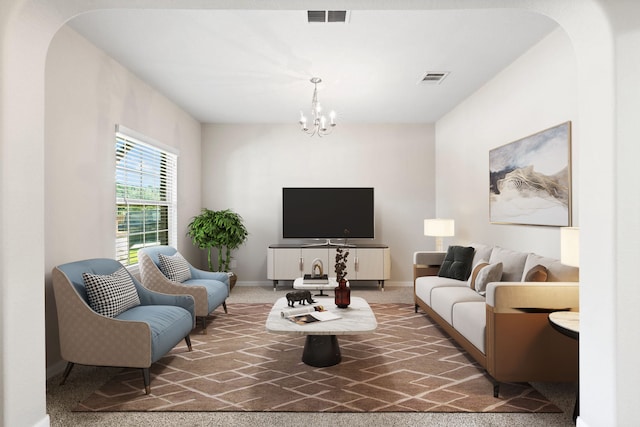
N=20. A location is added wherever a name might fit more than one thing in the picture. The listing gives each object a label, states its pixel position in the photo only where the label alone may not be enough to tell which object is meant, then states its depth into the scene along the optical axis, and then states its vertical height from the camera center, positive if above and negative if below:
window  4.24 +0.24
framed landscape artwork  3.32 +0.32
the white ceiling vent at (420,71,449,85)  4.39 +1.52
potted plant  5.99 -0.25
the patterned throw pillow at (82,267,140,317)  2.95 -0.59
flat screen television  6.64 +0.04
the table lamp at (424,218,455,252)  5.44 -0.17
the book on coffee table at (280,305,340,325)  3.10 -0.79
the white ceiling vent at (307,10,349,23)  3.07 +1.51
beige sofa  2.67 -0.79
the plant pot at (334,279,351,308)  3.50 -0.69
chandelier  4.53 +1.43
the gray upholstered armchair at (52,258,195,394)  2.78 -0.77
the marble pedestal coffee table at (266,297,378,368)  2.91 -0.82
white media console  6.41 -0.73
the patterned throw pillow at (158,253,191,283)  4.39 -0.59
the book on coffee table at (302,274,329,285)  4.85 -0.78
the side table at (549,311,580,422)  2.27 -0.64
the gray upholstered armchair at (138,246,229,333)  4.15 -0.71
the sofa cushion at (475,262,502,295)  3.58 -0.54
